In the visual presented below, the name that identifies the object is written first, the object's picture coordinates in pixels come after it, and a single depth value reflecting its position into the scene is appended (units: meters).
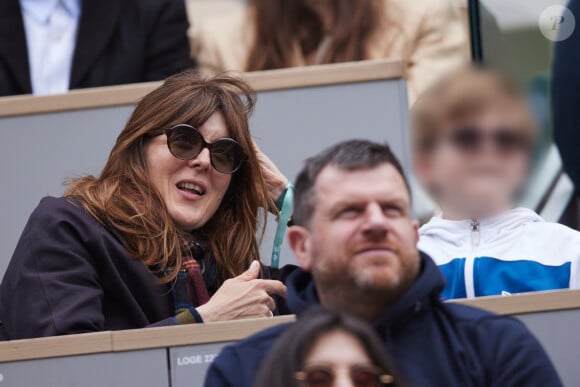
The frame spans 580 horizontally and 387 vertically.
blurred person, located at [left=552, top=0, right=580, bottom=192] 10.92
